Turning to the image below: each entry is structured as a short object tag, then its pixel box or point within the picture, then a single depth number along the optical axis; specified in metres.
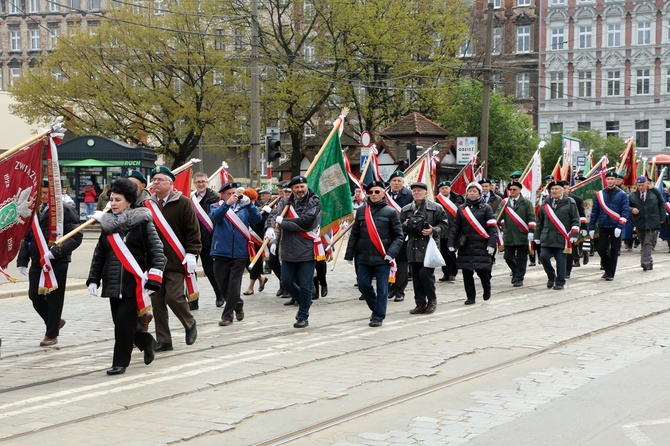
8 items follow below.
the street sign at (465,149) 26.97
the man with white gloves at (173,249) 9.81
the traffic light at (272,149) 24.38
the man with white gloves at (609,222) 17.61
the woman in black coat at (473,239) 14.04
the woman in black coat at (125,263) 8.57
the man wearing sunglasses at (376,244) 11.68
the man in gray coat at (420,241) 12.79
